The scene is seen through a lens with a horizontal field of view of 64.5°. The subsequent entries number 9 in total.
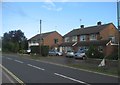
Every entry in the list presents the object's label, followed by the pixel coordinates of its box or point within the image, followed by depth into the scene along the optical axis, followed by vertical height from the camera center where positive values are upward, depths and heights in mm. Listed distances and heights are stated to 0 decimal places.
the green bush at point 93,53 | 14639 -1253
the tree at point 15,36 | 43420 +4950
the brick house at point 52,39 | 34400 +2237
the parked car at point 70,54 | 20499 -1976
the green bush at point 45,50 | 21491 -1123
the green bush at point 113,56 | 12593 -1528
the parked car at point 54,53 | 24311 -2076
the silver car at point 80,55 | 17168 -1838
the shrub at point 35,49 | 24729 -1066
